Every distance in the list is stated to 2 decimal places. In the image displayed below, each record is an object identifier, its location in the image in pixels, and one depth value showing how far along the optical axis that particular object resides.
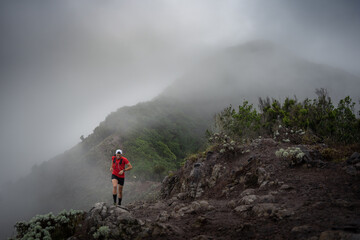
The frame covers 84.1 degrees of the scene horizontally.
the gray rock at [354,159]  5.36
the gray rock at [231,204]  5.23
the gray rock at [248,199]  4.96
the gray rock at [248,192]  5.69
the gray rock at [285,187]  5.13
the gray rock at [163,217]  4.95
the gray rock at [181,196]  8.15
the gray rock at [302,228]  3.14
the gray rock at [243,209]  4.51
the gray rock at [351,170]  4.97
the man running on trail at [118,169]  8.23
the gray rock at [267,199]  4.69
